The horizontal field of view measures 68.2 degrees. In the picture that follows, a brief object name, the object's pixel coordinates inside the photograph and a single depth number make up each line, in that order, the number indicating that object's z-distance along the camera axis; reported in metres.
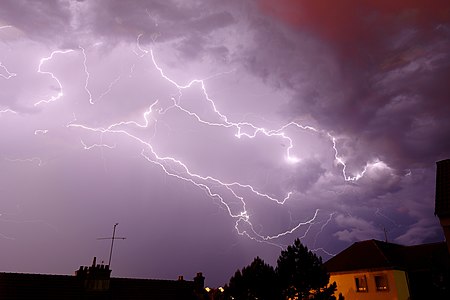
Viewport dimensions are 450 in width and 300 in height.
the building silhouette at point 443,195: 16.14
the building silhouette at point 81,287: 15.14
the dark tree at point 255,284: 22.11
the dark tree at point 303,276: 21.56
